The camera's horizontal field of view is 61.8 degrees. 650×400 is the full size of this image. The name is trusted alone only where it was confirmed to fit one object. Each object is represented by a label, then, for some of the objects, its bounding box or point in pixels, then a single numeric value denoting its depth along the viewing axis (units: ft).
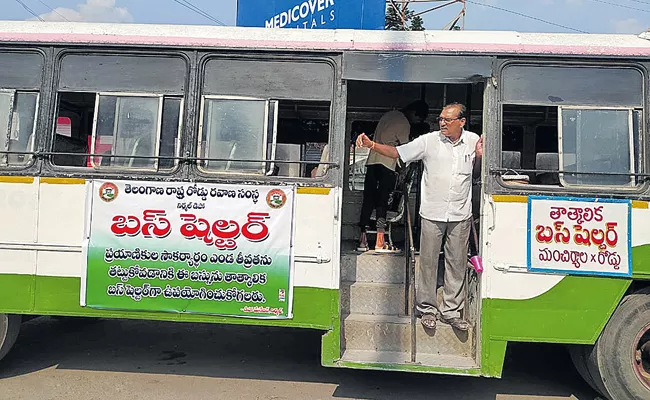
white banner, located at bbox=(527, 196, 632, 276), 13.71
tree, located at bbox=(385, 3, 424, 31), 56.18
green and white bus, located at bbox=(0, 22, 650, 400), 13.93
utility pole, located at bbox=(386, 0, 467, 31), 37.98
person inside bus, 19.31
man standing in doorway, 14.80
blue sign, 23.52
